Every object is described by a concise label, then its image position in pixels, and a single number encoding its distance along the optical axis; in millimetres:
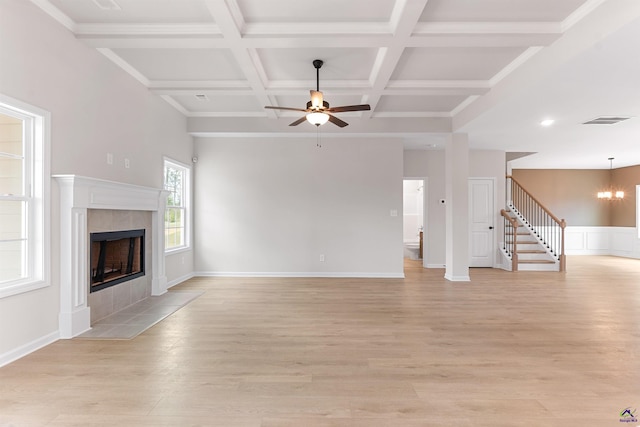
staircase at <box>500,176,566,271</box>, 7457
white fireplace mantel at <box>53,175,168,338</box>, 3270
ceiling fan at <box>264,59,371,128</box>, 3902
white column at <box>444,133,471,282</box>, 6230
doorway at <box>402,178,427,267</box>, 11734
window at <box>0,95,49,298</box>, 2826
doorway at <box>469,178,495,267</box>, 7875
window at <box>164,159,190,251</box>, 5891
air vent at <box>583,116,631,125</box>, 5298
